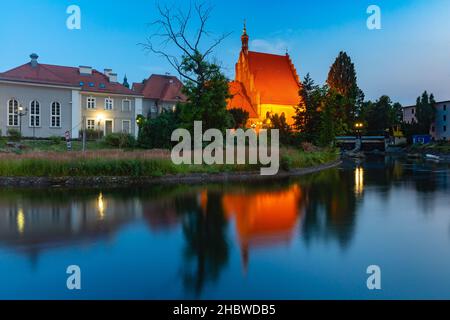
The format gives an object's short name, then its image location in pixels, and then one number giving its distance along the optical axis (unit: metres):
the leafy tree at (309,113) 38.44
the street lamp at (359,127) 67.38
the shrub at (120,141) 31.31
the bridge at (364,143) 64.85
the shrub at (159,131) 29.42
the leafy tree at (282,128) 36.91
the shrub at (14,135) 31.05
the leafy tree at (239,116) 41.47
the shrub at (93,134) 38.02
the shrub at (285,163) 23.23
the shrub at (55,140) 30.69
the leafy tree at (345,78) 72.30
